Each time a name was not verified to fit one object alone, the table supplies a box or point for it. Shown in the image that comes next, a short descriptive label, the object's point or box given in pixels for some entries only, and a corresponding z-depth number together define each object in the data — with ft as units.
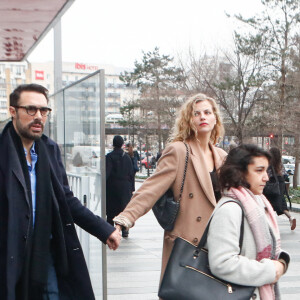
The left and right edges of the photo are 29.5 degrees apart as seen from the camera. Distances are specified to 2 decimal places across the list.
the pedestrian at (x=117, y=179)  33.68
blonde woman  11.42
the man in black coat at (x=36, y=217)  8.87
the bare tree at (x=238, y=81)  81.71
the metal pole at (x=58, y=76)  19.02
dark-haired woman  7.85
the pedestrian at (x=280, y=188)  31.28
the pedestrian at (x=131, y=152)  47.50
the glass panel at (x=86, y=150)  14.07
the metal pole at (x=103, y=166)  13.08
